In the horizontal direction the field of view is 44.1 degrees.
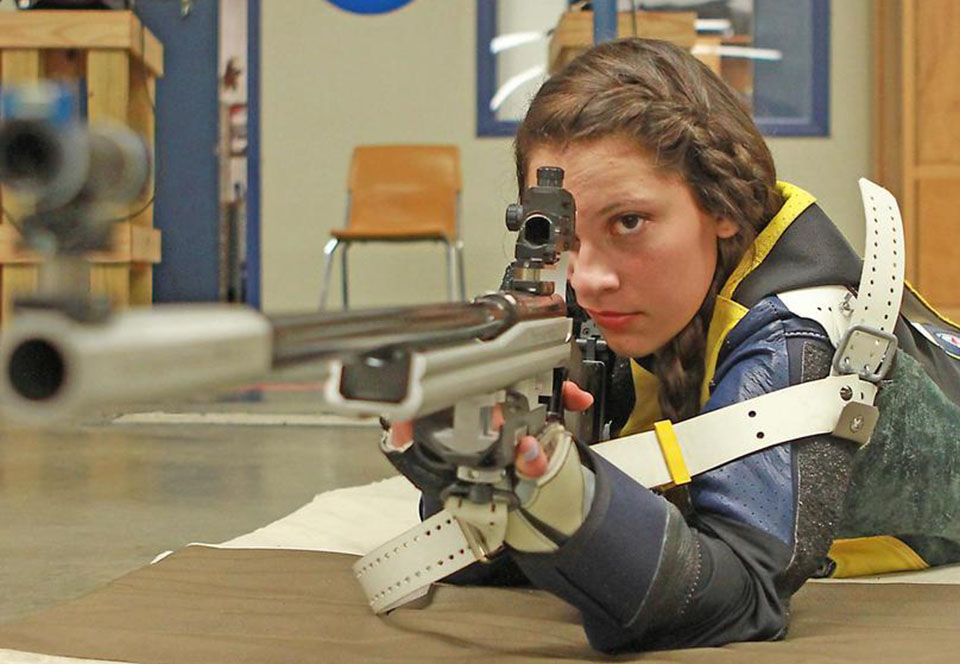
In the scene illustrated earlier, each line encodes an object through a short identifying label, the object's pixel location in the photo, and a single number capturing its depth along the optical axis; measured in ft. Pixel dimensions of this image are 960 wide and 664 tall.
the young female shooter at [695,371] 3.10
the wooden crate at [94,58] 13.37
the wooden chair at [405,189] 16.16
